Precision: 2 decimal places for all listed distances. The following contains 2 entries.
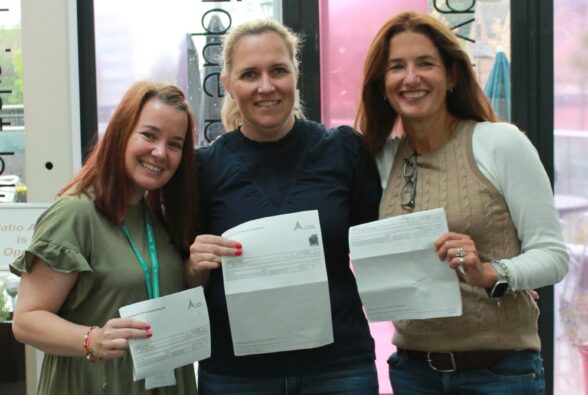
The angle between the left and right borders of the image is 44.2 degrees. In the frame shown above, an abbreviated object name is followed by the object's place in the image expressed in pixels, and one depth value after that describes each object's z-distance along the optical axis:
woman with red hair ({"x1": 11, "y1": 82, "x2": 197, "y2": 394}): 1.78
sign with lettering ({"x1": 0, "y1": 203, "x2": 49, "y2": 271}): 3.37
